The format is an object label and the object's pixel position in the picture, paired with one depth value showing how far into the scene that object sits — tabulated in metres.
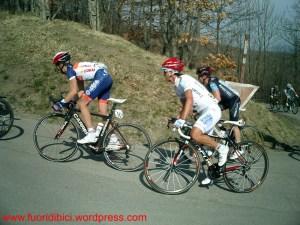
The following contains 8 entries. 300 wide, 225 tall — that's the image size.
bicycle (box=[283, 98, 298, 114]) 28.18
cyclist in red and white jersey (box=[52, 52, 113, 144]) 6.91
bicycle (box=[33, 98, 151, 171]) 6.93
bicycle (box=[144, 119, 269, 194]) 6.12
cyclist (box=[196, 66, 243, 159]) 7.57
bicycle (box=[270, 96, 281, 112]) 30.36
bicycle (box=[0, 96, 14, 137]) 8.09
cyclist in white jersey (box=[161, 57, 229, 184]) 6.06
